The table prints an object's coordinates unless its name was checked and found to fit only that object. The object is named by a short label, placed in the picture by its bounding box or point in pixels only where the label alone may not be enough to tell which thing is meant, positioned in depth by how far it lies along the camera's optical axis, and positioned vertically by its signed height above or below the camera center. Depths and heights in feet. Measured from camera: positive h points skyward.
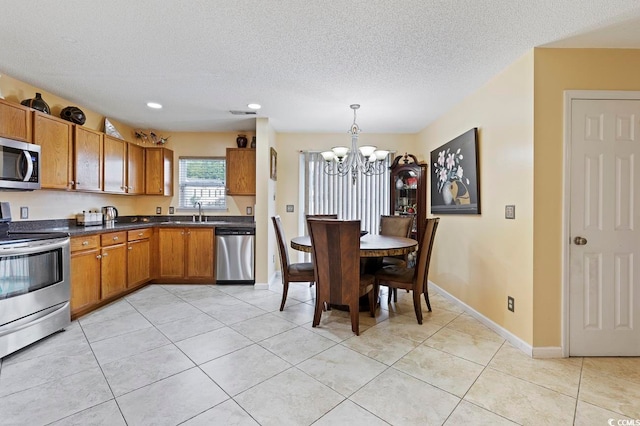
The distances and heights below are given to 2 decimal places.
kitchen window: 15.57 +1.63
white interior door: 7.13 -0.46
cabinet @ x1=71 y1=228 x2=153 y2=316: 9.53 -2.11
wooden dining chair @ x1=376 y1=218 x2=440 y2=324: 9.23 -2.18
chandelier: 10.14 +2.13
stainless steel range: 7.06 -2.05
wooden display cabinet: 14.01 +1.17
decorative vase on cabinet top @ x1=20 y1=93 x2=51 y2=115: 9.38 +3.65
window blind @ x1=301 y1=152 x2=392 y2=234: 15.58 +0.91
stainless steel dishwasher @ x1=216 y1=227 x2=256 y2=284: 13.61 -2.08
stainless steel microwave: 8.10 +1.40
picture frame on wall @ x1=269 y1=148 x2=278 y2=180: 13.59 +2.35
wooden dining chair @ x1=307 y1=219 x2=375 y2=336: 8.21 -1.61
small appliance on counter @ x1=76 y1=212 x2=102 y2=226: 11.94 -0.32
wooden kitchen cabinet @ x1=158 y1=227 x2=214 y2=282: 13.65 -1.93
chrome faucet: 15.31 +0.19
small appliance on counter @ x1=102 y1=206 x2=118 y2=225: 13.24 -0.12
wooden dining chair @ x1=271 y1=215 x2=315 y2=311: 10.11 -2.14
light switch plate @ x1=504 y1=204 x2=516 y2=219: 7.97 -0.02
